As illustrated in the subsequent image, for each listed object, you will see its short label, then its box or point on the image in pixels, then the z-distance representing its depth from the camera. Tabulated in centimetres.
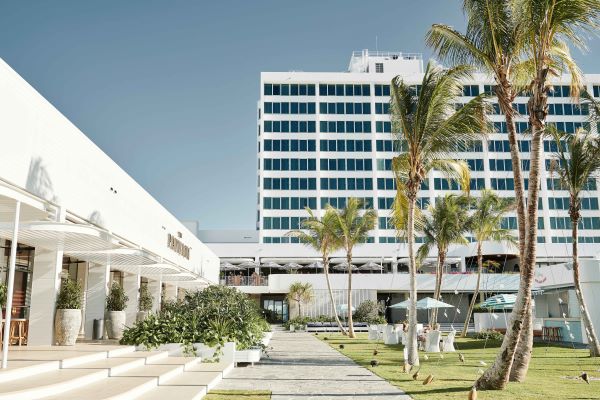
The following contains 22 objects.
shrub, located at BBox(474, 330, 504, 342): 2728
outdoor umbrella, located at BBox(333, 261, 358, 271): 4616
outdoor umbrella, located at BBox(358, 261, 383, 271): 4659
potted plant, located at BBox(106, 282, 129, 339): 1698
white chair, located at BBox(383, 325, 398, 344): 2614
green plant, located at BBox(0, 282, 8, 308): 1013
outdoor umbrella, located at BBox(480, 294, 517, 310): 2645
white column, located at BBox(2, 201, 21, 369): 814
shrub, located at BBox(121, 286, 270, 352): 1480
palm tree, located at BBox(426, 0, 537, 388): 1237
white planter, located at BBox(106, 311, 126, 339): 1697
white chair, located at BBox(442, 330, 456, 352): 2189
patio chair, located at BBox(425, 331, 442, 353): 2120
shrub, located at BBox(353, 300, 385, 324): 4228
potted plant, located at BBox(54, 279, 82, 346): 1323
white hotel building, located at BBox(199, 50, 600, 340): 5816
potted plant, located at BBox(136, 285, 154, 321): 2198
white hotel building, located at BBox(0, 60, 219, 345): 1102
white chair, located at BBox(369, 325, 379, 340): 2900
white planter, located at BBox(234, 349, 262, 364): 1568
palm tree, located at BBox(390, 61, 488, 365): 1617
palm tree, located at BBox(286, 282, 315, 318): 4450
